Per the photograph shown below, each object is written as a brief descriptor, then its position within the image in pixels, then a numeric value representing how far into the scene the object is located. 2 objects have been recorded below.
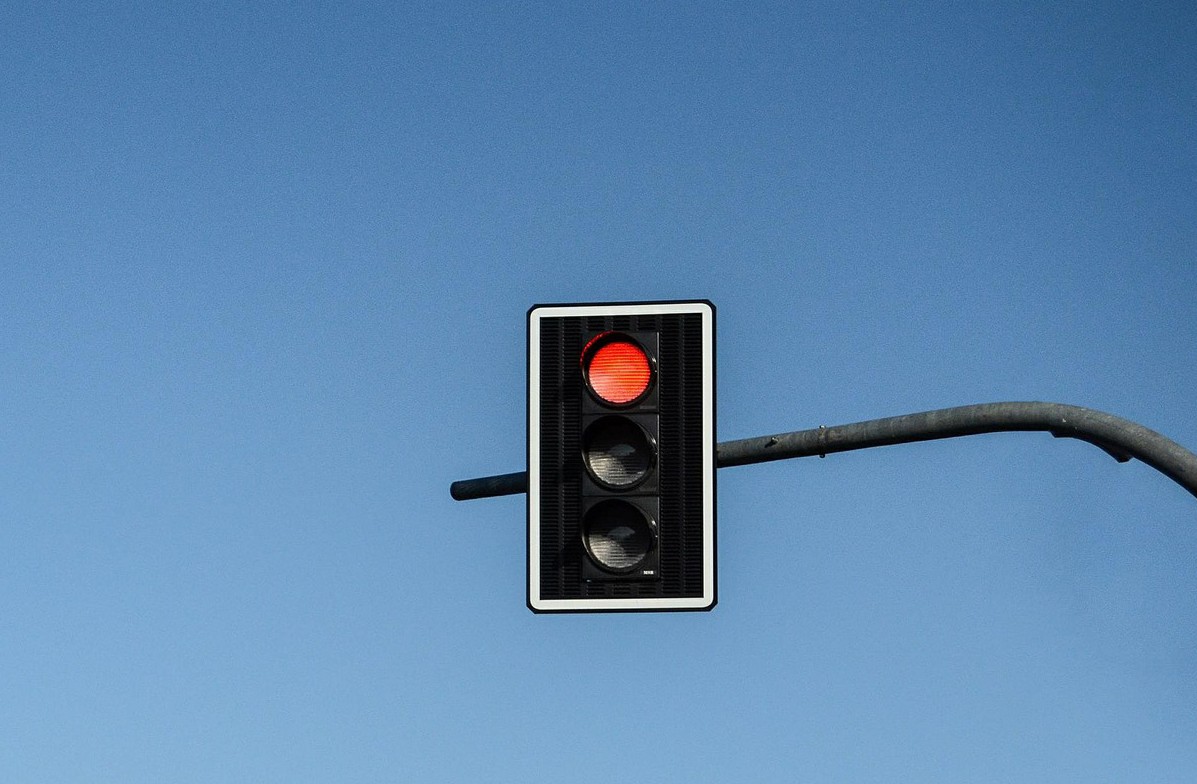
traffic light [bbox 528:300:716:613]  12.90
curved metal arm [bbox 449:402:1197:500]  12.41
